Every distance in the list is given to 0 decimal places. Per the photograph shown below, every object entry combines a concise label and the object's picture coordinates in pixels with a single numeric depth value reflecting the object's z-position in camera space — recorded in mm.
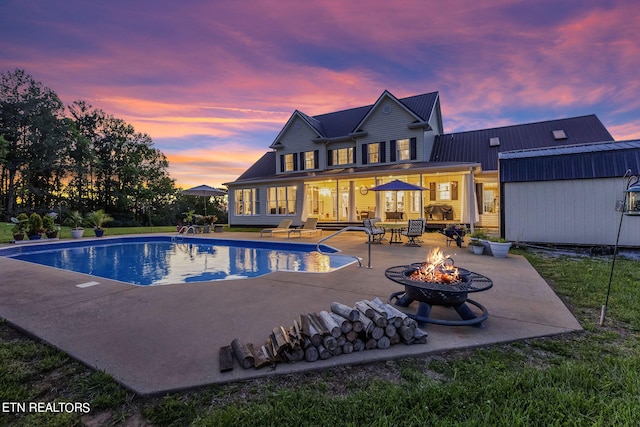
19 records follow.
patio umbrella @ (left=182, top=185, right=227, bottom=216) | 18281
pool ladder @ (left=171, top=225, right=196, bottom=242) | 15777
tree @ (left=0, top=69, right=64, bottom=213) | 25031
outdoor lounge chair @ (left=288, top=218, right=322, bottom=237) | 14835
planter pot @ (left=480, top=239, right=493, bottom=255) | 8570
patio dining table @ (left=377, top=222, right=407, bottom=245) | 11312
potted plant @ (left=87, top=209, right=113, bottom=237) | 15461
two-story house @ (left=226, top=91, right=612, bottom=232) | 16109
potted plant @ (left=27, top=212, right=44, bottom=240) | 13539
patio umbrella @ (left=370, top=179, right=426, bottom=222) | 12195
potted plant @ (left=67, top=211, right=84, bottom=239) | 14680
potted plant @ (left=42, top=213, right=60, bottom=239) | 14086
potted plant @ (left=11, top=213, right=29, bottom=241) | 13203
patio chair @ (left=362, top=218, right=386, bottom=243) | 11203
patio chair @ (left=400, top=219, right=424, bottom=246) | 10773
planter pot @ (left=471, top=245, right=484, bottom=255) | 8656
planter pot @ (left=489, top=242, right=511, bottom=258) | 8094
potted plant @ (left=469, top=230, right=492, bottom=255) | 8616
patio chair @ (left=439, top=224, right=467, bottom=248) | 10406
